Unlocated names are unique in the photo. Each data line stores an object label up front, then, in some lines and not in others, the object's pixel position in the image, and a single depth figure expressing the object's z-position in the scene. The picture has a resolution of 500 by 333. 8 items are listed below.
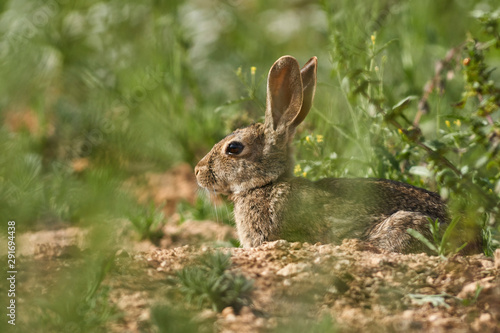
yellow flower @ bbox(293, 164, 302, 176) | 10.23
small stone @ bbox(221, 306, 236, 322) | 5.82
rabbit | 8.43
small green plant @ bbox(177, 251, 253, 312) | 6.02
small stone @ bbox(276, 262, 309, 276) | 6.63
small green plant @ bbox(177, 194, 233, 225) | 11.14
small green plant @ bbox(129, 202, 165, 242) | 10.29
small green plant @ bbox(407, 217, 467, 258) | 7.08
